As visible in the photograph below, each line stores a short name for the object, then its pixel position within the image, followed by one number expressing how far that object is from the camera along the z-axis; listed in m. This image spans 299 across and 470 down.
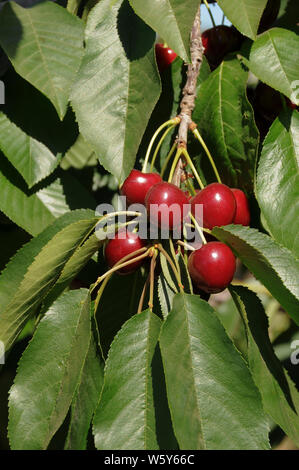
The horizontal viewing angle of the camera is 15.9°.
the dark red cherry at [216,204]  0.57
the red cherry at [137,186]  0.58
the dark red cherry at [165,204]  0.55
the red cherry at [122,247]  0.57
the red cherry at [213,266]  0.55
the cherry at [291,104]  0.61
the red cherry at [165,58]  0.67
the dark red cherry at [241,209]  0.59
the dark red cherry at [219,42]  0.65
